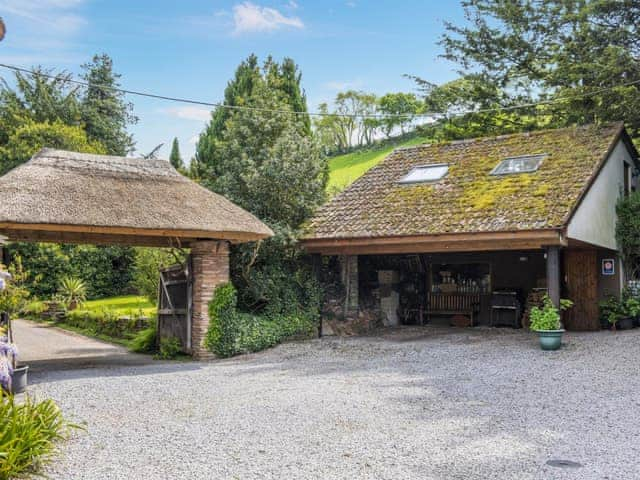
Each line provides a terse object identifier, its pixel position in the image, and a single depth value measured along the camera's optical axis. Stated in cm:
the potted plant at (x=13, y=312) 845
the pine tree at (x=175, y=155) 3458
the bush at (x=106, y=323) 1755
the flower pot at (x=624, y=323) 1438
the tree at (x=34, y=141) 2773
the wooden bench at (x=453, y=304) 1666
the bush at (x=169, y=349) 1299
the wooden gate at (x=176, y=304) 1293
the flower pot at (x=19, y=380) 846
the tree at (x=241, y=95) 2839
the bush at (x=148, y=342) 1457
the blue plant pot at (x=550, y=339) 1098
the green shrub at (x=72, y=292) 2367
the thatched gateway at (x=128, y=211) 1030
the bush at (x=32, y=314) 2300
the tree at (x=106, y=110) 3416
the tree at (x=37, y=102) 3184
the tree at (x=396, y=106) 4900
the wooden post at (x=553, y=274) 1167
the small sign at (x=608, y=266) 1525
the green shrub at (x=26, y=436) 488
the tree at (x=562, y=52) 1697
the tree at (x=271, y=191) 1401
